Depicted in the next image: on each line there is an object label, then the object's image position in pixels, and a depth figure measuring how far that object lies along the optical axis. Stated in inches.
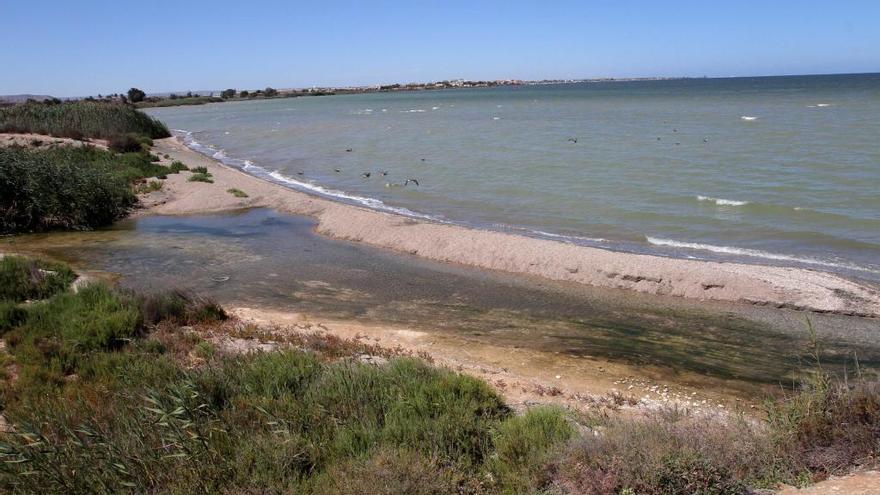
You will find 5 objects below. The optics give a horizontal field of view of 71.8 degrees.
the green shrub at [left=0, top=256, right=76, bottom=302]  411.2
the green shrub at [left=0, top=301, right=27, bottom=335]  347.9
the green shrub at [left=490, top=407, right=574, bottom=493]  194.1
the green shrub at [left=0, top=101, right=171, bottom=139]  1341.0
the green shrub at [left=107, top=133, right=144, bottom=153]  1215.6
